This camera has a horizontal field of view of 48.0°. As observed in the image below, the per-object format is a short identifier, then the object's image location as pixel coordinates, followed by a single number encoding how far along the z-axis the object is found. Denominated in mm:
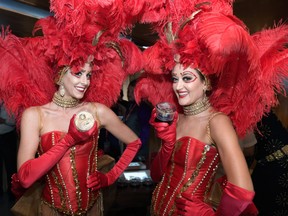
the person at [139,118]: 3025
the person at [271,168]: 2135
